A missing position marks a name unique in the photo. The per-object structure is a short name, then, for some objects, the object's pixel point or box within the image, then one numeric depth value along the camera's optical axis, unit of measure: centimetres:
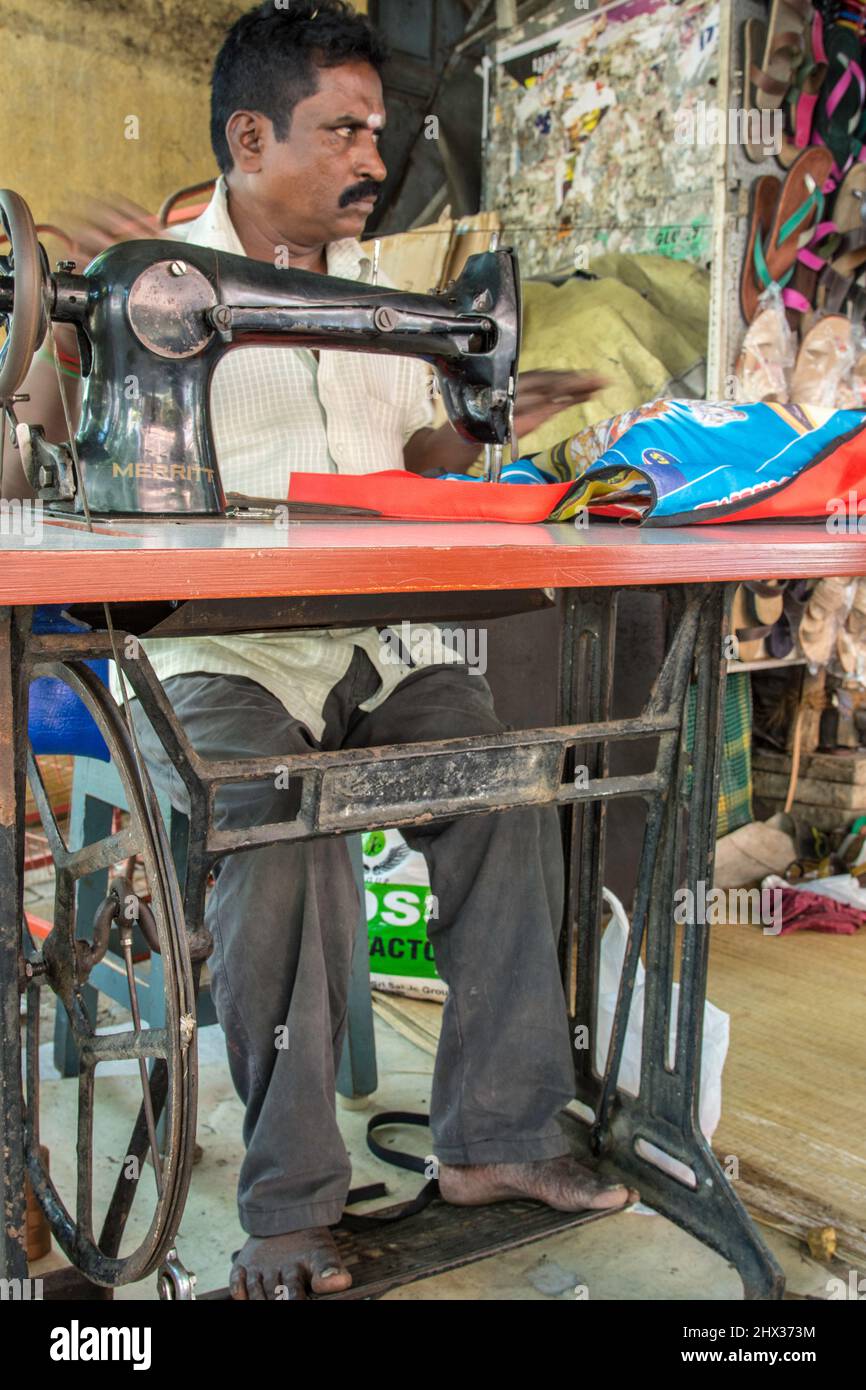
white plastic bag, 194
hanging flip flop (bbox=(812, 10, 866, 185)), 329
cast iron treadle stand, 114
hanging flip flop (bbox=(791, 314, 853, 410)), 324
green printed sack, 268
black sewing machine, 133
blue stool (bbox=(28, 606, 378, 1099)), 201
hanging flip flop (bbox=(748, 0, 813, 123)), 311
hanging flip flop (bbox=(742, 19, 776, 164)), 311
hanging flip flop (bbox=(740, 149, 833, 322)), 321
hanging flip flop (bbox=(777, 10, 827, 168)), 322
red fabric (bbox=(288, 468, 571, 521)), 154
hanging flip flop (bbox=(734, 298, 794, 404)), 318
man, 154
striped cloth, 355
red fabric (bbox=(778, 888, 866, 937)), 313
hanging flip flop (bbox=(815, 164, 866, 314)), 334
